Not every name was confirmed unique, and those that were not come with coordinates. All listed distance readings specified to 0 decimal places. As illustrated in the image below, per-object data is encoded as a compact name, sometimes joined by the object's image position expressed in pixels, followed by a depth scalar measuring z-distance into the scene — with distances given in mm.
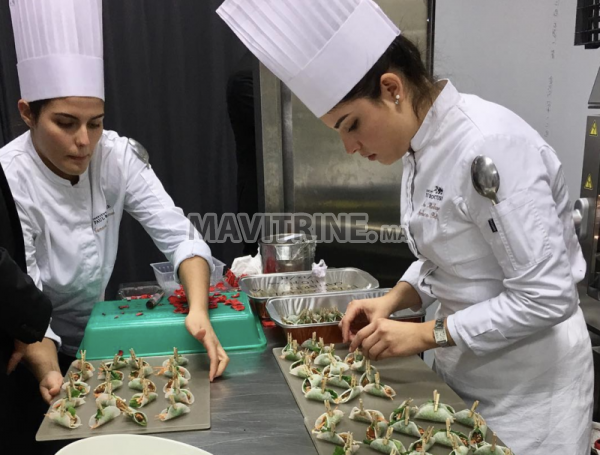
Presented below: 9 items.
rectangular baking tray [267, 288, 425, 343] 1558
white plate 869
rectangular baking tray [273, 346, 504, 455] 1105
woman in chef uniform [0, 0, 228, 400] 1539
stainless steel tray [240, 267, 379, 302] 1926
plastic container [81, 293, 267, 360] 1491
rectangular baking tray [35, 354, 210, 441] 1138
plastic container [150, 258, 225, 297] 1946
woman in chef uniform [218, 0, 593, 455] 1107
